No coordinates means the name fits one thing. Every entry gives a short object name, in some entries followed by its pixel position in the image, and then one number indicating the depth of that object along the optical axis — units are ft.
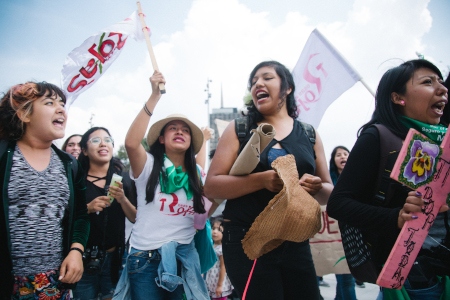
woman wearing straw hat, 7.72
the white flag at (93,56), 11.99
